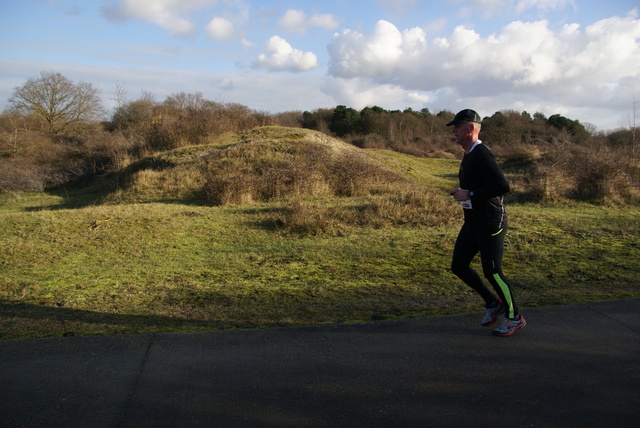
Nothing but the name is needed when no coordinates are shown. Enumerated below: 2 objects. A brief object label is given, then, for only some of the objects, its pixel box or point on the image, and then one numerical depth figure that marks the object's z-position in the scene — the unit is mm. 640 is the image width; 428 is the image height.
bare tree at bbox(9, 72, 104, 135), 37031
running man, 3850
